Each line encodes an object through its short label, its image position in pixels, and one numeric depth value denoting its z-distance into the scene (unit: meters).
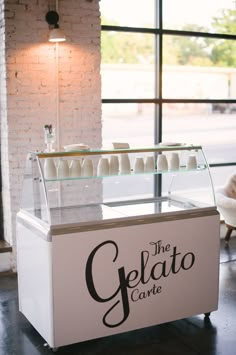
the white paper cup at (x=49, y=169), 3.55
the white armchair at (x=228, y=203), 5.72
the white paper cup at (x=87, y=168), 3.65
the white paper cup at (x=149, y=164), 3.87
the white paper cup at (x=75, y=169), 3.62
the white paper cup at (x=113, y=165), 3.76
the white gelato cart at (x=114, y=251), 3.44
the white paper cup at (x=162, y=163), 3.90
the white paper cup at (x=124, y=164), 3.79
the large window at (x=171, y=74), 5.83
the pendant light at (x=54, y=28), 4.79
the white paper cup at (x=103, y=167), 3.71
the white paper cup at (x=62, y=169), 3.57
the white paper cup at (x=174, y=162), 3.93
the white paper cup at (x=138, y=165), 3.83
